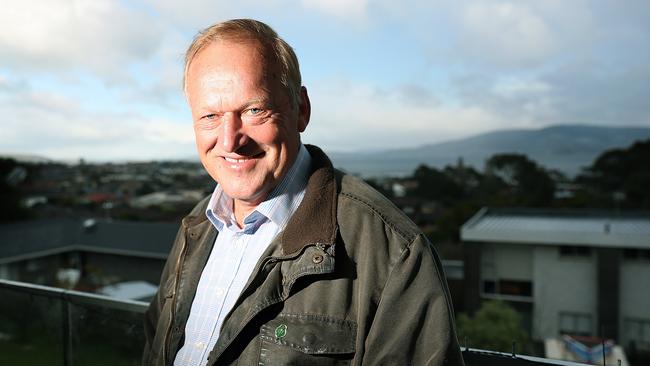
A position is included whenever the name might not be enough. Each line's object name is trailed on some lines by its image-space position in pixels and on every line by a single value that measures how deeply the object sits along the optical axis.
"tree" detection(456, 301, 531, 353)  16.34
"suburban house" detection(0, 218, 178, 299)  27.56
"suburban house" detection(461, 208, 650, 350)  22.98
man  0.94
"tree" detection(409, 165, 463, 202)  29.05
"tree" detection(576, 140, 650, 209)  29.62
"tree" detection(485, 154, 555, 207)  30.94
